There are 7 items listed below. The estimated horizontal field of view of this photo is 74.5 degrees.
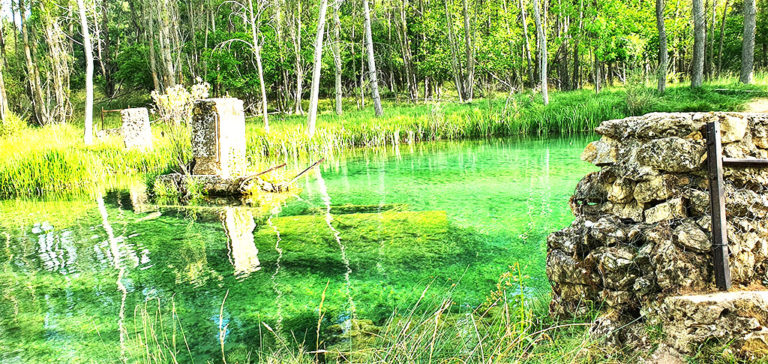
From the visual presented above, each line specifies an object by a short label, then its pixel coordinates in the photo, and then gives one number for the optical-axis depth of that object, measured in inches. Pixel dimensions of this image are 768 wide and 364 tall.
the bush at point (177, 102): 391.0
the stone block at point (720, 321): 79.7
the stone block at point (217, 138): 324.5
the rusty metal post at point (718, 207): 86.0
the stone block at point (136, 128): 515.8
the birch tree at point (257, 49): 632.9
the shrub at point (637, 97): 594.1
